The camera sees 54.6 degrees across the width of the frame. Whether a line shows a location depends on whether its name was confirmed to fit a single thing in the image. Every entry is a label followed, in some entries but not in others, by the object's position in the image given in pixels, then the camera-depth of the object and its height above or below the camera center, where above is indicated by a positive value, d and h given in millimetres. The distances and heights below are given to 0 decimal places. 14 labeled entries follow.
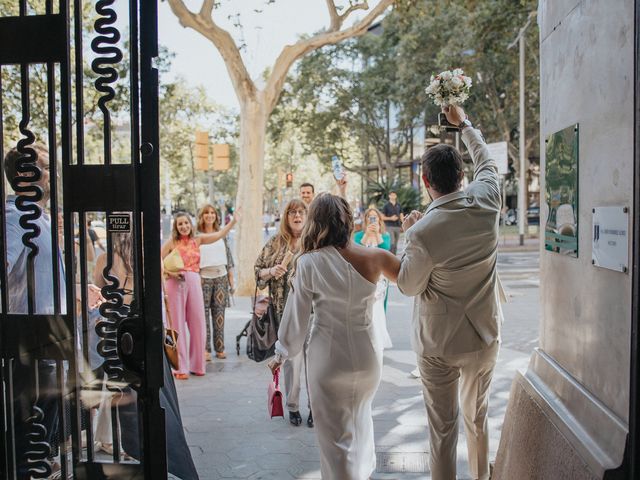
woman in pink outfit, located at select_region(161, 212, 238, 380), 7504 -975
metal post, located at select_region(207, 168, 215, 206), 19094 +1064
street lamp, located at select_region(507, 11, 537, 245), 23019 +1690
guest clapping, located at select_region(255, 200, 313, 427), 5770 -447
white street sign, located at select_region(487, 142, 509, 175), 20234 +2048
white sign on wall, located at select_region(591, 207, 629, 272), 2239 -93
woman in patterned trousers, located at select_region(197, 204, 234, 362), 8188 -745
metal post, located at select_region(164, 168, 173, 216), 44625 +2342
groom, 3516 -434
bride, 3611 -696
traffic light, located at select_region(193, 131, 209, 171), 16609 +1819
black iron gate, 2301 -179
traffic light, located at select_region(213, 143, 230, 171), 15808 +1589
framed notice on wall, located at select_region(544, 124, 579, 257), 2822 +114
